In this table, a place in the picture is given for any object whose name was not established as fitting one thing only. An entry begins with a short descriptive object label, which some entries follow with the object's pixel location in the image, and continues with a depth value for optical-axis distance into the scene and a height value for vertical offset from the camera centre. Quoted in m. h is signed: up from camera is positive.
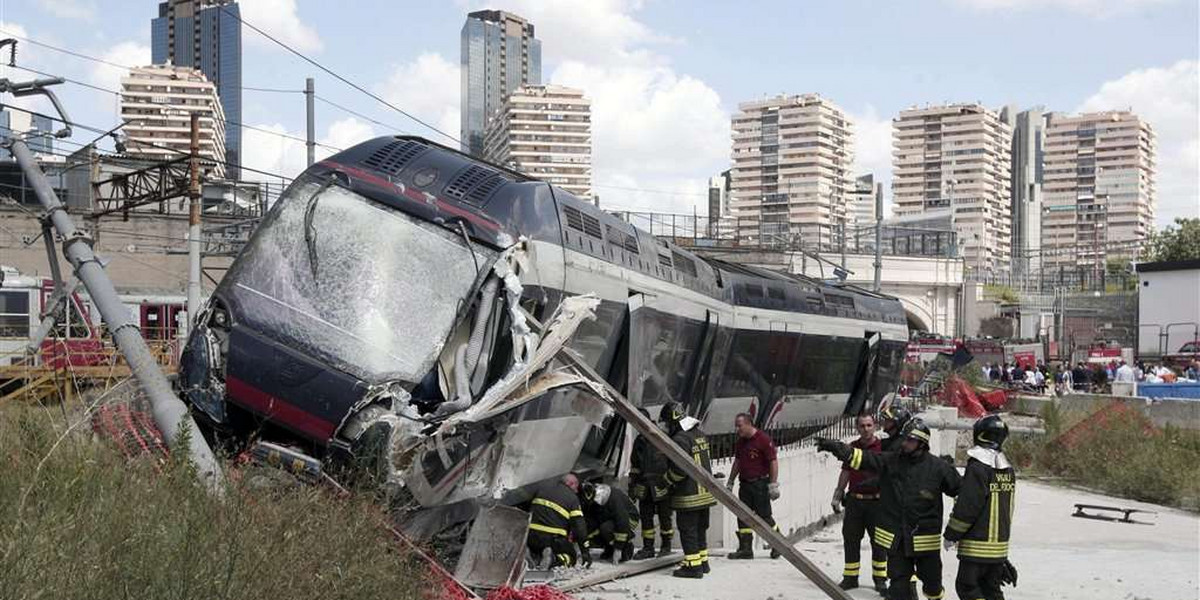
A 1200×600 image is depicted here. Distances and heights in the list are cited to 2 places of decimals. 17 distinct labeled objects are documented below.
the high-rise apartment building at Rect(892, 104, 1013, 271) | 181.05 +9.05
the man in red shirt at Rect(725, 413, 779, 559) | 11.77 -1.67
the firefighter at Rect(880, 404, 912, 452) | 10.52 -1.10
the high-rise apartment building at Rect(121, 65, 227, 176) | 180.85 +31.56
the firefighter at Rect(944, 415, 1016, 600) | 8.52 -1.54
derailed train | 8.27 -0.17
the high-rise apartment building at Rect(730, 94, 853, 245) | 190.34 +15.48
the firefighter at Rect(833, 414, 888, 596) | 10.73 -1.92
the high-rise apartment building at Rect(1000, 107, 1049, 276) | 79.07 +2.26
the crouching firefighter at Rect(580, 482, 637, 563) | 11.33 -2.15
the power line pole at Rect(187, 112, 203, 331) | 18.19 +0.81
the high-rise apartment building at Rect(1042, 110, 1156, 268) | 86.19 +5.64
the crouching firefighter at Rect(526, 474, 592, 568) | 10.13 -1.91
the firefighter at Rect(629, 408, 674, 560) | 11.59 -1.90
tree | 77.47 +4.07
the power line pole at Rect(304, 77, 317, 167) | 21.80 +3.42
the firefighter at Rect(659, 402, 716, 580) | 11.02 -1.88
